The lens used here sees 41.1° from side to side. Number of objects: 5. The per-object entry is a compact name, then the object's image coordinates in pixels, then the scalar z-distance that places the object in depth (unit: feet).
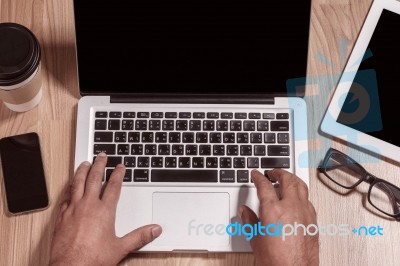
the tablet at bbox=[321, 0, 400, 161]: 3.08
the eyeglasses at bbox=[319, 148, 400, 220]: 3.07
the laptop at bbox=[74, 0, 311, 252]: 2.92
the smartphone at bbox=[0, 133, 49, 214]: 3.01
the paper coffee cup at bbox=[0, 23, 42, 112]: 2.77
